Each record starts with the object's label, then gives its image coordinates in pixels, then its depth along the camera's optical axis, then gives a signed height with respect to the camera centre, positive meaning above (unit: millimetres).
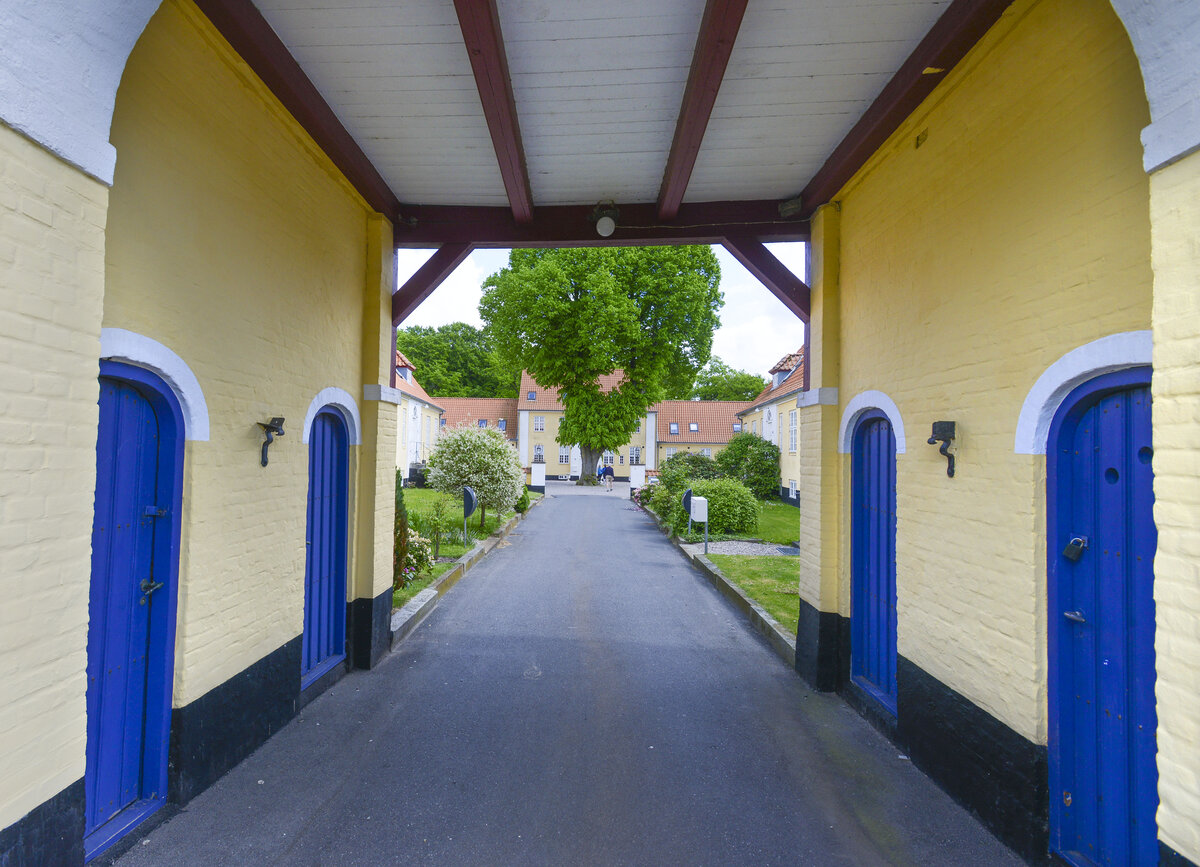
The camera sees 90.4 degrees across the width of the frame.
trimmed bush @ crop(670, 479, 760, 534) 14017 -1257
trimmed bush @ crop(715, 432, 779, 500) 23094 -313
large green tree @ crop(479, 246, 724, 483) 24234 +5603
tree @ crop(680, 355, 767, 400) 59969 +7368
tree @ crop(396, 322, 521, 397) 54812 +8787
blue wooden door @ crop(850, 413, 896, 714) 4711 -859
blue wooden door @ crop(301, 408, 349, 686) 5117 -879
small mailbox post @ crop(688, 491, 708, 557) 11609 -1072
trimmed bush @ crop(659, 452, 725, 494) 17992 -507
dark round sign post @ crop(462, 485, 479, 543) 11844 -936
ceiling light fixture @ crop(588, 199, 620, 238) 5816 +2329
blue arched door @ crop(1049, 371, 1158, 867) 2605 -800
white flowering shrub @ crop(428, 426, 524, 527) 13508 -297
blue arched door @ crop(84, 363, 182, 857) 3021 -816
